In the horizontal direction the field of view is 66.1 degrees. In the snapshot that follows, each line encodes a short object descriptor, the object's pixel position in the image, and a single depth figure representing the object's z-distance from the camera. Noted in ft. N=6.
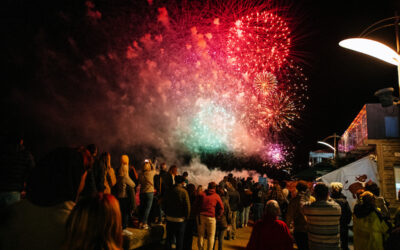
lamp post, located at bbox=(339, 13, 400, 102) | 22.59
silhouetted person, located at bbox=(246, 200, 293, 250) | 15.58
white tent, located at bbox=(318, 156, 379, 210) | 52.43
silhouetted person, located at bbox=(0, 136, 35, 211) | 14.14
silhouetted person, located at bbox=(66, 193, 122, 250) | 7.55
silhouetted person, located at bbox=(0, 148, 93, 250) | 7.58
